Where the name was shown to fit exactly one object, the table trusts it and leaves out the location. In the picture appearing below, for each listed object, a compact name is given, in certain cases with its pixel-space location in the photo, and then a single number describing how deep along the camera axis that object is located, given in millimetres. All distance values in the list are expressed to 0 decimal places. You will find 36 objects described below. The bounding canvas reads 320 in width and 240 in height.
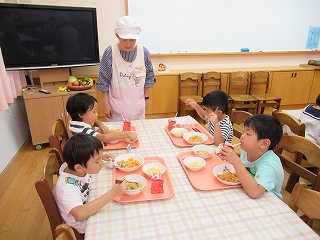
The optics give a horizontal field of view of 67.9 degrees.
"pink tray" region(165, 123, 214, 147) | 1646
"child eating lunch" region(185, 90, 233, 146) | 1770
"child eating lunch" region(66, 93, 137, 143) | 1606
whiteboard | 3850
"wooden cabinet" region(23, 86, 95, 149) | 2945
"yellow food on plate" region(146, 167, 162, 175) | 1315
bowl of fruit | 3127
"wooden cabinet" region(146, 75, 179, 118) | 3910
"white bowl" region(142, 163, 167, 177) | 1316
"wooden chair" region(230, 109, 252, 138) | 1868
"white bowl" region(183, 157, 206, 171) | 1373
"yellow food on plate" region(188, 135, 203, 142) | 1679
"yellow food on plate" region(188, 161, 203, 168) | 1359
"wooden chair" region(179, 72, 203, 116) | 3887
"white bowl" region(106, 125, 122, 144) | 1875
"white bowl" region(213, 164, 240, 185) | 1302
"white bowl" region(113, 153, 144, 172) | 1331
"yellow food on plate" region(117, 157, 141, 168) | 1366
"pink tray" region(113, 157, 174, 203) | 1107
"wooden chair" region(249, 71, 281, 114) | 3912
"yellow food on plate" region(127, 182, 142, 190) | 1165
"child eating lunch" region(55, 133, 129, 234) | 1055
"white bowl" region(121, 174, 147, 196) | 1217
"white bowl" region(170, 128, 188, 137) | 1757
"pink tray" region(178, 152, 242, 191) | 1195
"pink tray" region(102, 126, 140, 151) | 1602
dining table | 924
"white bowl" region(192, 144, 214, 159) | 1455
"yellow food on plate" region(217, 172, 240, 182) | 1222
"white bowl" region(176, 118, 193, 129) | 1939
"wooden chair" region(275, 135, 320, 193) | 1351
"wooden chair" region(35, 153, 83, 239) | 1046
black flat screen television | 2830
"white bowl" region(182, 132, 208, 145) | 1646
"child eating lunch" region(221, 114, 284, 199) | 1137
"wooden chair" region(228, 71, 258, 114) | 3902
